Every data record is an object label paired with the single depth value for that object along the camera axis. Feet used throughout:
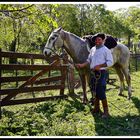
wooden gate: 16.83
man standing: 13.82
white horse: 16.28
